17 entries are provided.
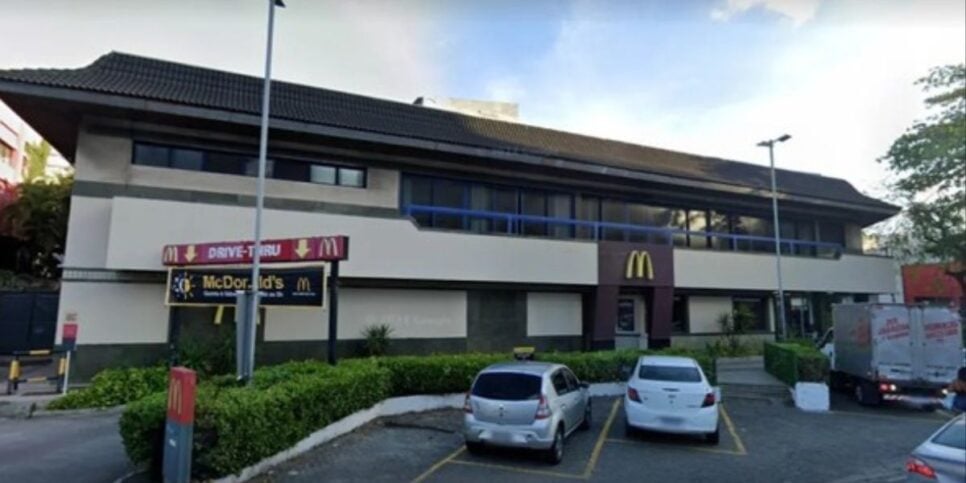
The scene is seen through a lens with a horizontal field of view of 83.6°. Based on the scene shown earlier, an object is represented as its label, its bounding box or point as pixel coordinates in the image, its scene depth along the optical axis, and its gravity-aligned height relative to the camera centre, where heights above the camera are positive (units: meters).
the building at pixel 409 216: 14.20 +3.01
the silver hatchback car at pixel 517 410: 8.73 -1.69
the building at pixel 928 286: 37.62 +1.91
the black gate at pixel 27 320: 18.92 -0.63
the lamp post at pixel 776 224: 21.95 +3.62
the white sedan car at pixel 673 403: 10.18 -1.79
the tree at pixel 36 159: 31.56 +8.64
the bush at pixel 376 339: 16.44 -1.00
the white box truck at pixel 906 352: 14.52 -1.09
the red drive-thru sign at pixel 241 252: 12.18 +1.26
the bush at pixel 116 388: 12.05 -1.97
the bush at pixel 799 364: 15.42 -1.57
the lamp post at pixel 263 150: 10.00 +2.97
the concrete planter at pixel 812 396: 14.95 -2.37
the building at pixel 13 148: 30.95 +9.15
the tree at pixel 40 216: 23.59 +3.75
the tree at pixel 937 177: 22.30 +6.17
